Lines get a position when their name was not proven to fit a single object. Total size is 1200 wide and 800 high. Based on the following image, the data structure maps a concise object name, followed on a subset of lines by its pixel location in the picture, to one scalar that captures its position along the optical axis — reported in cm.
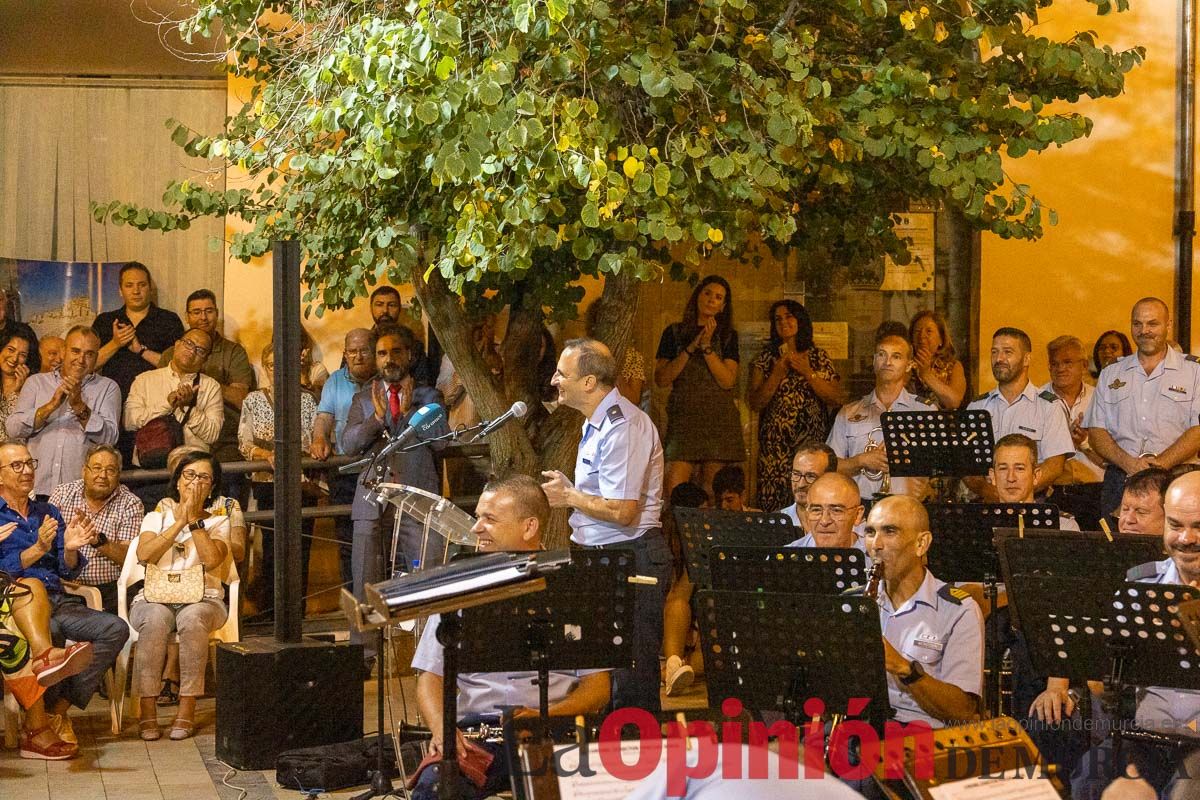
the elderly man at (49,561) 719
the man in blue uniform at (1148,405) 837
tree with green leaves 609
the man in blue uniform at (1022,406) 821
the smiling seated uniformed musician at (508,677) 493
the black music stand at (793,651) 431
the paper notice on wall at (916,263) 1027
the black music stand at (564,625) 478
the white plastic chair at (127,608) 745
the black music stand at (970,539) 592
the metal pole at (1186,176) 1031
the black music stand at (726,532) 605
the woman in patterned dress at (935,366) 895
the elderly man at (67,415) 843
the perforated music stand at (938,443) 718
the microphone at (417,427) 615
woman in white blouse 738
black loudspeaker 636
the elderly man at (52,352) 864
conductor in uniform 623
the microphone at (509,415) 604
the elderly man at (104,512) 783
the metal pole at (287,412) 640
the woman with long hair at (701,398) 910
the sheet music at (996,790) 331
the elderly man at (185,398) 867
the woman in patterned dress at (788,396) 918
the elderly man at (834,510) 583
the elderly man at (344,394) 859
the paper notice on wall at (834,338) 1024
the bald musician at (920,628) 468
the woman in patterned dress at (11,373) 852
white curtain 933
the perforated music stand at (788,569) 498
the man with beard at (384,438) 821
